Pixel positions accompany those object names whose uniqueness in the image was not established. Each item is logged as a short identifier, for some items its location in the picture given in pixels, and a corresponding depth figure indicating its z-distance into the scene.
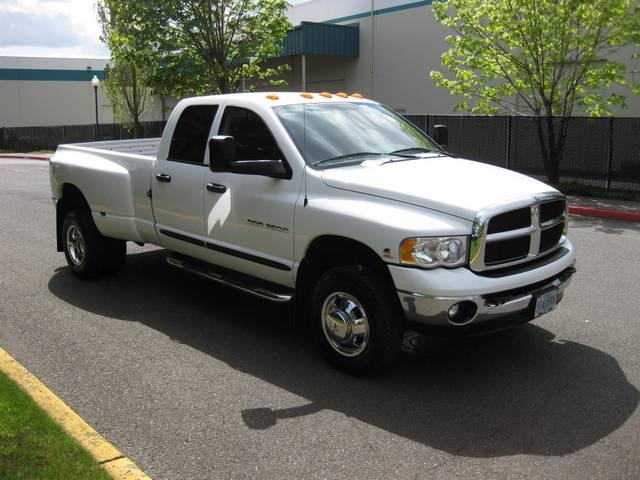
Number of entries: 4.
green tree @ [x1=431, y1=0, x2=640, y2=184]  14.16
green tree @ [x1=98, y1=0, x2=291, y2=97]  20.17
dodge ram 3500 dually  4.35
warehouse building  23.56
